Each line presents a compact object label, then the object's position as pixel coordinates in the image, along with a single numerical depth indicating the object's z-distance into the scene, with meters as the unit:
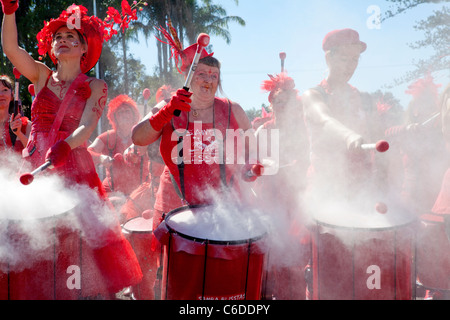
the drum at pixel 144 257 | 3.09
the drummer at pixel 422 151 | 3.68
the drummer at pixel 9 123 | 3.15
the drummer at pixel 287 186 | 3.05
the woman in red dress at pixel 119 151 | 4.60
